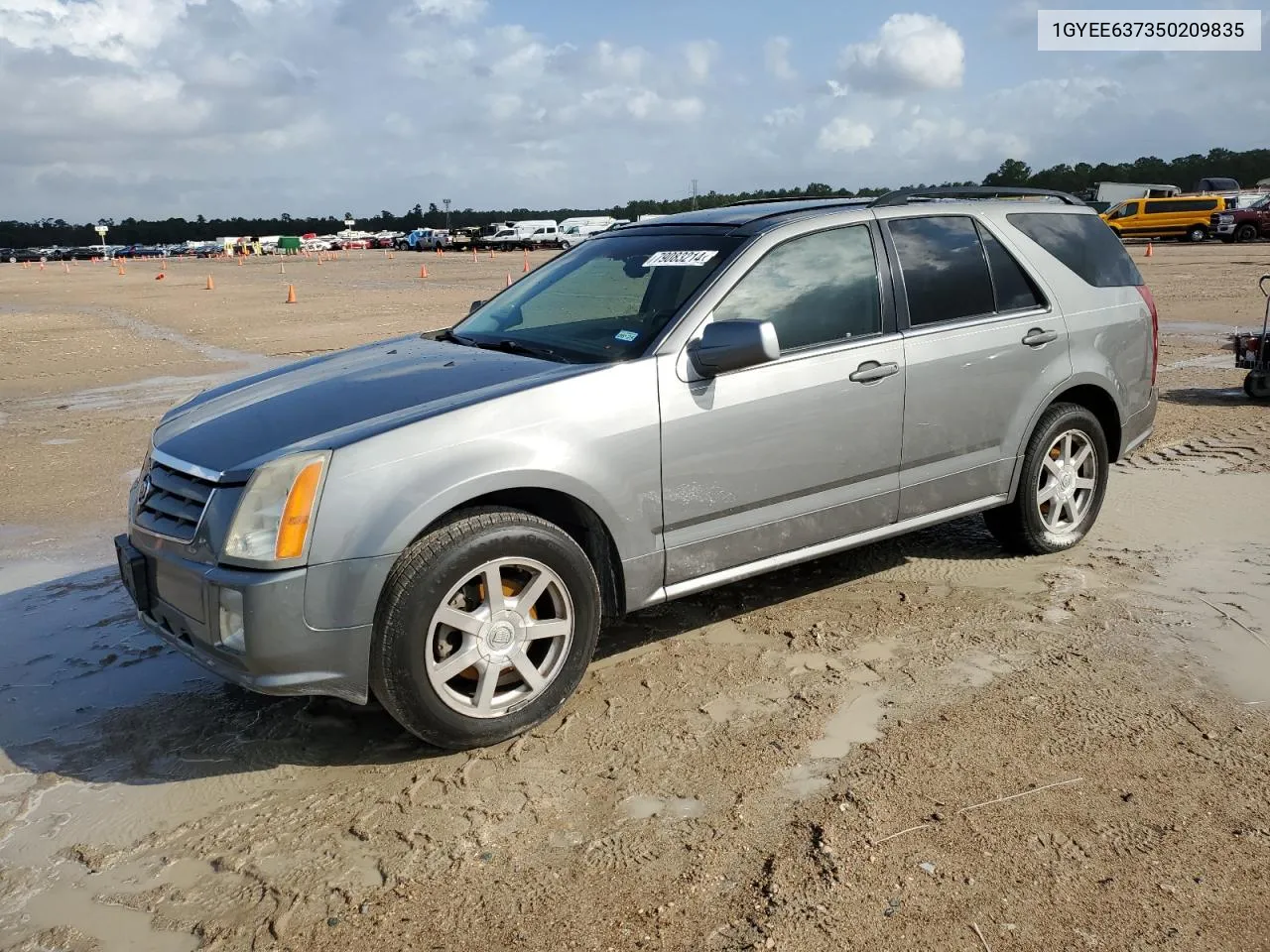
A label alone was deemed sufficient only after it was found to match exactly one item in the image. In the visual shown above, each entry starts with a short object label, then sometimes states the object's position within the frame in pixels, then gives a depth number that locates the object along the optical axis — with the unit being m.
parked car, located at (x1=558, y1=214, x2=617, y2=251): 63.90
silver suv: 3.41
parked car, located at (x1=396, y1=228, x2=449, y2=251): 75.44
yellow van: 38.94
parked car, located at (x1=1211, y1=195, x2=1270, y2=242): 36.34
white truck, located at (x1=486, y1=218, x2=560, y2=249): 64.50
